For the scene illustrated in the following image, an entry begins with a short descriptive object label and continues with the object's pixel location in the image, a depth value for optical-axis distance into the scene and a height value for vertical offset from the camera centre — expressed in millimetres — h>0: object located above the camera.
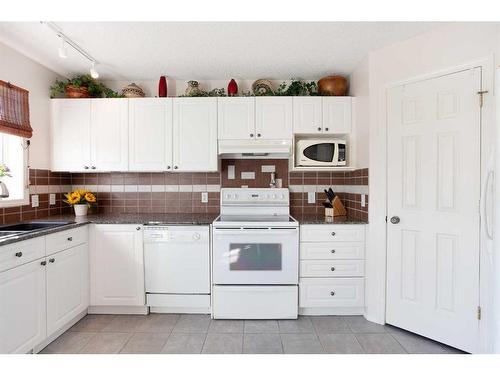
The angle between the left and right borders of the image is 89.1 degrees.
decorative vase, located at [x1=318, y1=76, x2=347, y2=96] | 2562 +1005
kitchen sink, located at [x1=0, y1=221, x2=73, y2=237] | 2130 -347
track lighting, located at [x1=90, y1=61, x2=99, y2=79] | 2257 +999
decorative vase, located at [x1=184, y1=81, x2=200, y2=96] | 2652 +1010
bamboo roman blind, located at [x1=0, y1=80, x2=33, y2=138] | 2080 +635
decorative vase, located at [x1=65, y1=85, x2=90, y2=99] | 2582 +954
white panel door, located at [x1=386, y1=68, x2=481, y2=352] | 1756 -172
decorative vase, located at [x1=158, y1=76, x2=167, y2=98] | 2660 +1019
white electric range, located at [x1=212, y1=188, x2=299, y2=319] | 2242 -748
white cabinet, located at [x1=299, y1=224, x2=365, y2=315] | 2289 -726
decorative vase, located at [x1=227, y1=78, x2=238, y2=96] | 2639 +1005
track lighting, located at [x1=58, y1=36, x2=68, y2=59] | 1939 +1022
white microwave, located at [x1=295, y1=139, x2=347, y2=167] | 2549 +328
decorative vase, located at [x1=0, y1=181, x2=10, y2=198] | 1997 -50
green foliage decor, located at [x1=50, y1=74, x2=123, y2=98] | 2613 +1033
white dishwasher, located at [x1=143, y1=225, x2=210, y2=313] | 2312 -723
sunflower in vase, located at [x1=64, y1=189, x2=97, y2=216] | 2613 -159
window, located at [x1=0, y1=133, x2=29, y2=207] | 2289 +182
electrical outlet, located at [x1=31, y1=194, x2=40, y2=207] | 2428 -156
